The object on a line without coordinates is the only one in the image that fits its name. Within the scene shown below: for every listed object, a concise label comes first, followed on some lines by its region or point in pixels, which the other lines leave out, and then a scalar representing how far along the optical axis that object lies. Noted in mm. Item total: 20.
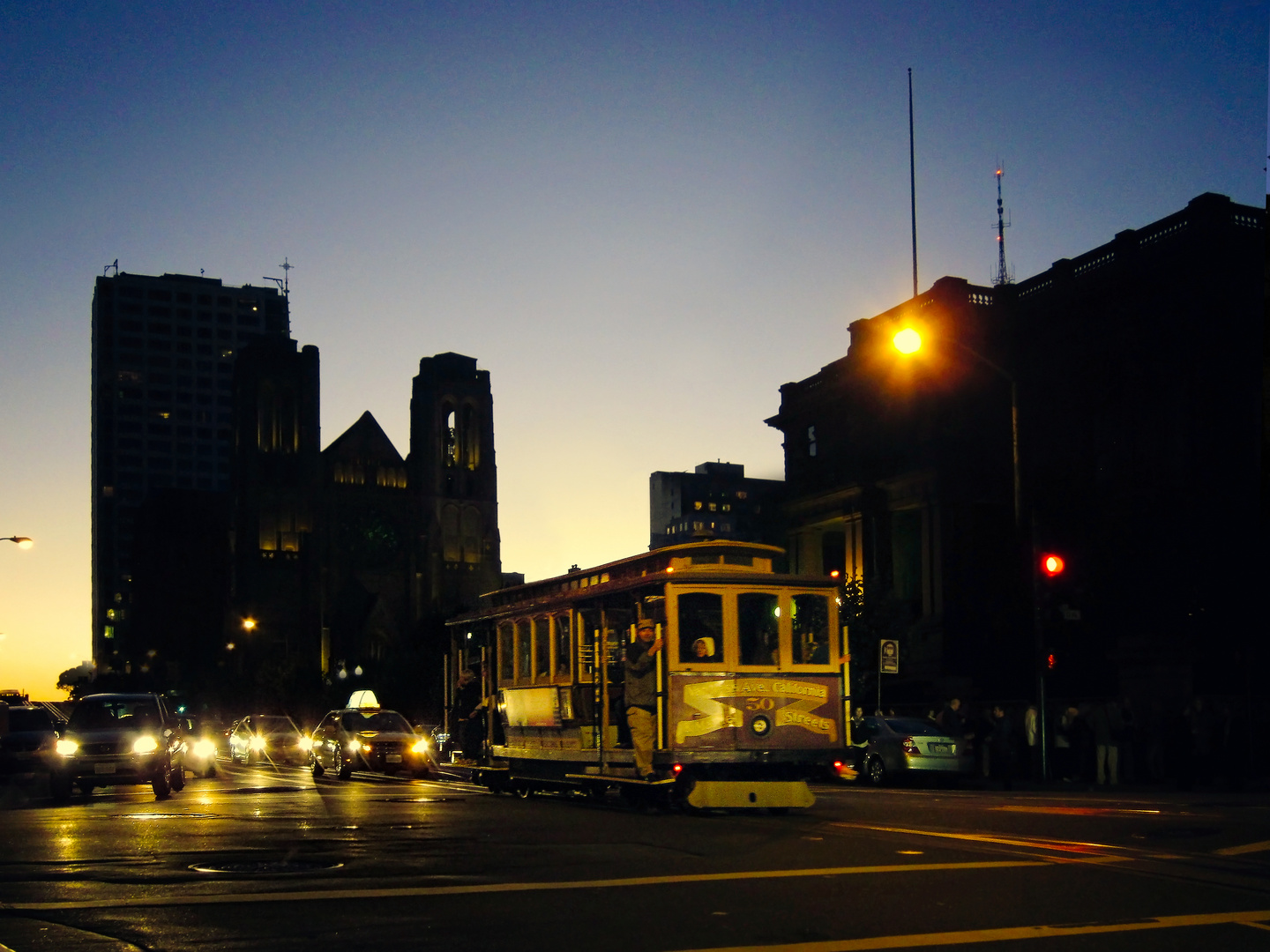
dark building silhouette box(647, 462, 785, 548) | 59156
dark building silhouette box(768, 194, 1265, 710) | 40469
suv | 23328
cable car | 18062
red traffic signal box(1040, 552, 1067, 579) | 26109
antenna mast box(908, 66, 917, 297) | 51906
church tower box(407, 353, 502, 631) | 123062
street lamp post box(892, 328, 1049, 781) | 26875
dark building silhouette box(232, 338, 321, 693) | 117188
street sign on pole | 31312
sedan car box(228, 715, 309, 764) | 41594
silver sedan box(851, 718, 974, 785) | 27469
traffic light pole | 26781
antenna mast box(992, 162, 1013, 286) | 67750
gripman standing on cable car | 18328
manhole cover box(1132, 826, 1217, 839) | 14469
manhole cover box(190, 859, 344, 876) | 11602
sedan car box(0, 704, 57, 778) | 28344
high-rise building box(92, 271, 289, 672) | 159662
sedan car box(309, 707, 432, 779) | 31406
